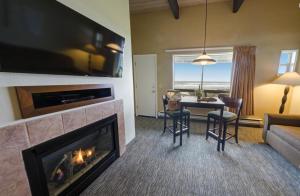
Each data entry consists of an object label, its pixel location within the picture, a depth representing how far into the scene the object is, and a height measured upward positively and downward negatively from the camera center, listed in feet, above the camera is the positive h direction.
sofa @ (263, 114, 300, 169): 6.56 -3.19
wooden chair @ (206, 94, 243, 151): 8.22 -2.39
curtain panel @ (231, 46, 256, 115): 11.25 +0.04
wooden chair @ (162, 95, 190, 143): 9.17 -2.59
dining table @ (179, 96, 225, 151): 8.18 -1.64
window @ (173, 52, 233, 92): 12.53 +0.38
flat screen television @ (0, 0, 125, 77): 3.17 +1.17
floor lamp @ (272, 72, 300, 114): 9.86 -0.36
